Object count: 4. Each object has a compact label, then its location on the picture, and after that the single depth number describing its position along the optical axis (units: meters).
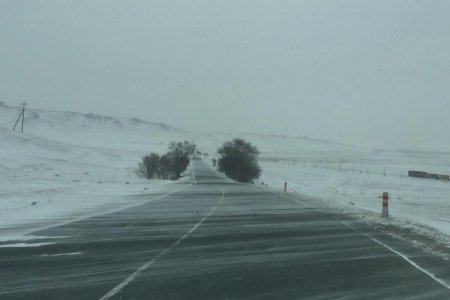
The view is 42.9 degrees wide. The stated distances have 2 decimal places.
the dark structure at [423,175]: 89.80
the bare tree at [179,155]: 81.60
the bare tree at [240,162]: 81.56
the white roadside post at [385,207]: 19.48
